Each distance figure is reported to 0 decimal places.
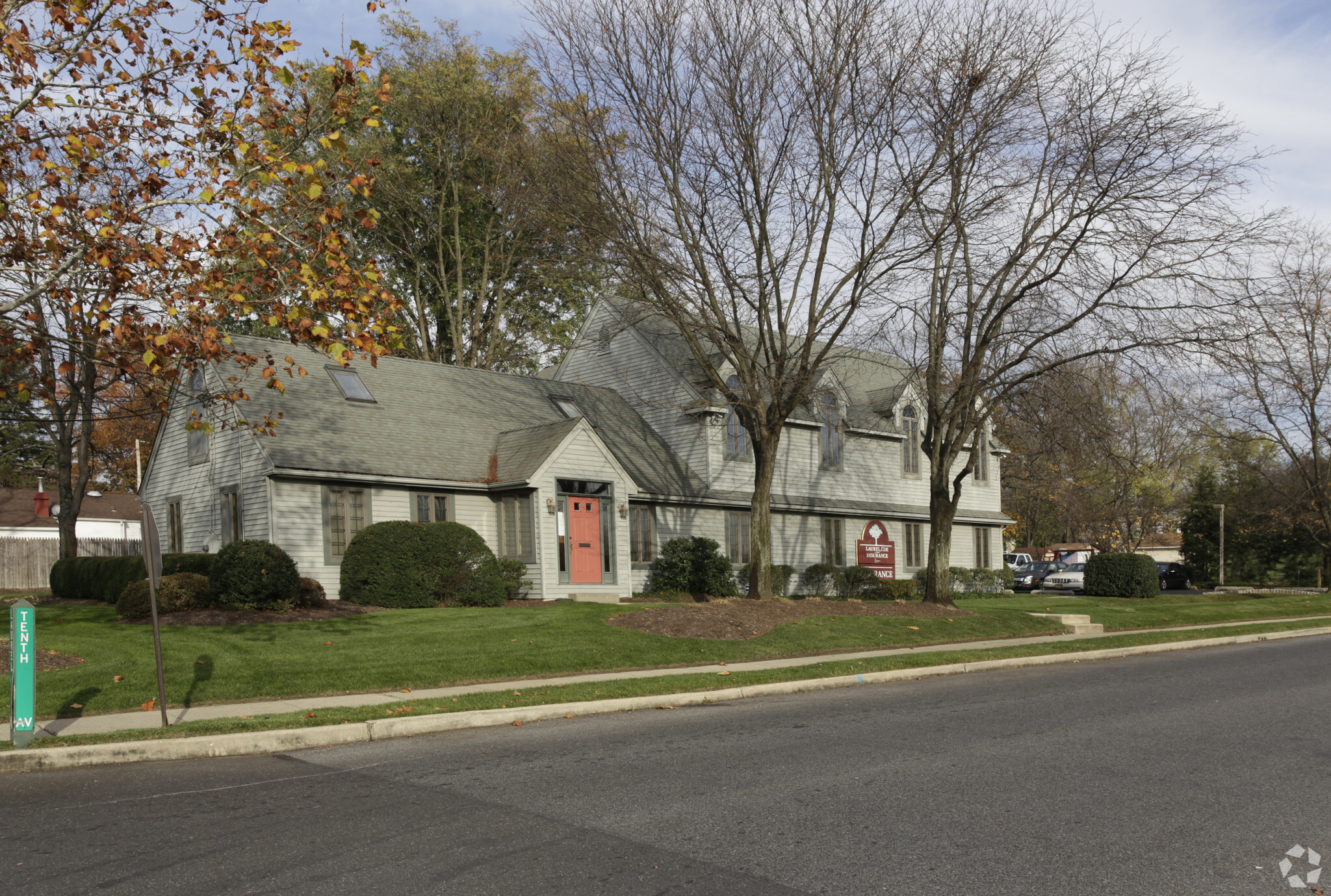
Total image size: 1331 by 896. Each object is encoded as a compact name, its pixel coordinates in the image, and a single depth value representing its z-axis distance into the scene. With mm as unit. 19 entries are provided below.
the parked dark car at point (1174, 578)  56750
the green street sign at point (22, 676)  8969
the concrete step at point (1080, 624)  23328
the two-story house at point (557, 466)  23594
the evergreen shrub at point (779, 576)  30094
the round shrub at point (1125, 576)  35875
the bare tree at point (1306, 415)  31375
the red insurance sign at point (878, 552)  32188
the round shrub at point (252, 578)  18984
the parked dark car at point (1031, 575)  50594
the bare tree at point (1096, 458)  23859
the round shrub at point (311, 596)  20453
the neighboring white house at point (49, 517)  50719
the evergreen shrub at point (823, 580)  32500
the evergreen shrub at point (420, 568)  21875
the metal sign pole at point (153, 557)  9953
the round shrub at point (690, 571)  27953
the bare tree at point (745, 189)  19641
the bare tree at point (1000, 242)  20781
